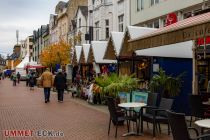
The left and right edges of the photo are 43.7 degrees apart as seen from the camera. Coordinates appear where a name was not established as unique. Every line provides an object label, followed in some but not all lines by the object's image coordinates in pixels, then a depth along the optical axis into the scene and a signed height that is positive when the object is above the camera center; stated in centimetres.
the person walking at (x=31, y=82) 2544 -166
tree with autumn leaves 3319 +136
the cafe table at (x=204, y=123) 450 -105
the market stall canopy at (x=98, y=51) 1712 +90
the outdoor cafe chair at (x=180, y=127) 410 -100
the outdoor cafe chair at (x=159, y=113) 667 -129
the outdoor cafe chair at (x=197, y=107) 714 -117
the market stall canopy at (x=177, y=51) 947 +49
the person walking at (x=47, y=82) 1436 -95
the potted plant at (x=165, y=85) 879 -69
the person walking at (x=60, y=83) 1469 -103
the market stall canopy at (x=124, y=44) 1153 +102
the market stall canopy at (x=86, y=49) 1877 +113
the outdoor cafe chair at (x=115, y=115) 692 -137
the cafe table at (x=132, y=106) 696 -110
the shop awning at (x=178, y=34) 538 +69
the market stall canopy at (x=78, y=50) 2052 +112
